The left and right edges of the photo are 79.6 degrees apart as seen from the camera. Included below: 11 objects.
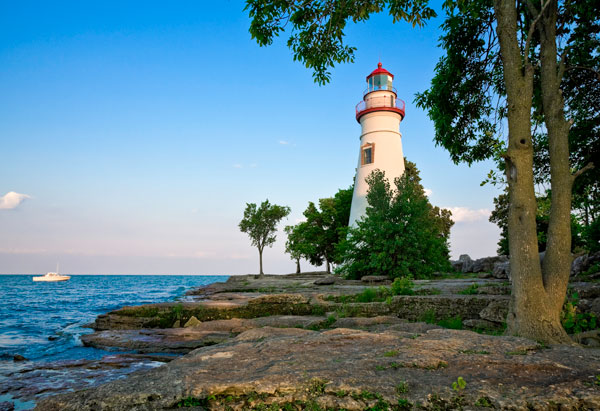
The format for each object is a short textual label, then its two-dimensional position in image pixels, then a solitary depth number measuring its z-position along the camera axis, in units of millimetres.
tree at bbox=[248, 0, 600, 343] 6625
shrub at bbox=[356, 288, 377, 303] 12414
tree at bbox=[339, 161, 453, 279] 19906
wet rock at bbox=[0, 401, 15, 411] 5757
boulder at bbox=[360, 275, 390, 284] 19156
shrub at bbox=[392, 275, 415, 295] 12258
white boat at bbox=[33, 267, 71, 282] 83012
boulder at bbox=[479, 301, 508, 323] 8674
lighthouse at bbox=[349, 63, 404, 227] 27719
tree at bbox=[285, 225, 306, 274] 41031
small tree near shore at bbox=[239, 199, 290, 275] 50562
